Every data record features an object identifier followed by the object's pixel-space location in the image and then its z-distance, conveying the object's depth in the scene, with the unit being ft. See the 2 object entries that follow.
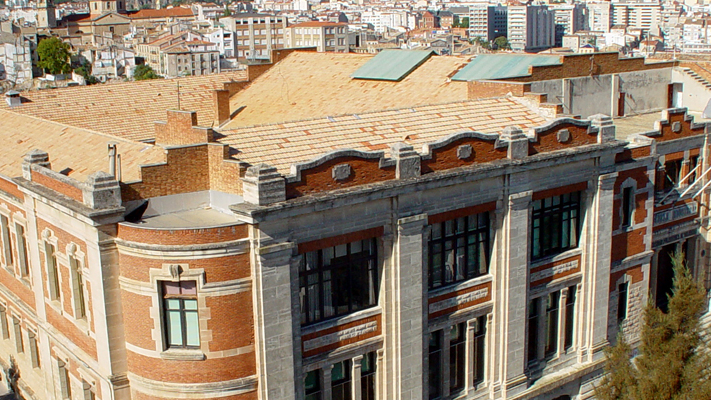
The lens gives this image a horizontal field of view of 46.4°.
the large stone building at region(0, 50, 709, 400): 78.33
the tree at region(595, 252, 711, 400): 81.61
